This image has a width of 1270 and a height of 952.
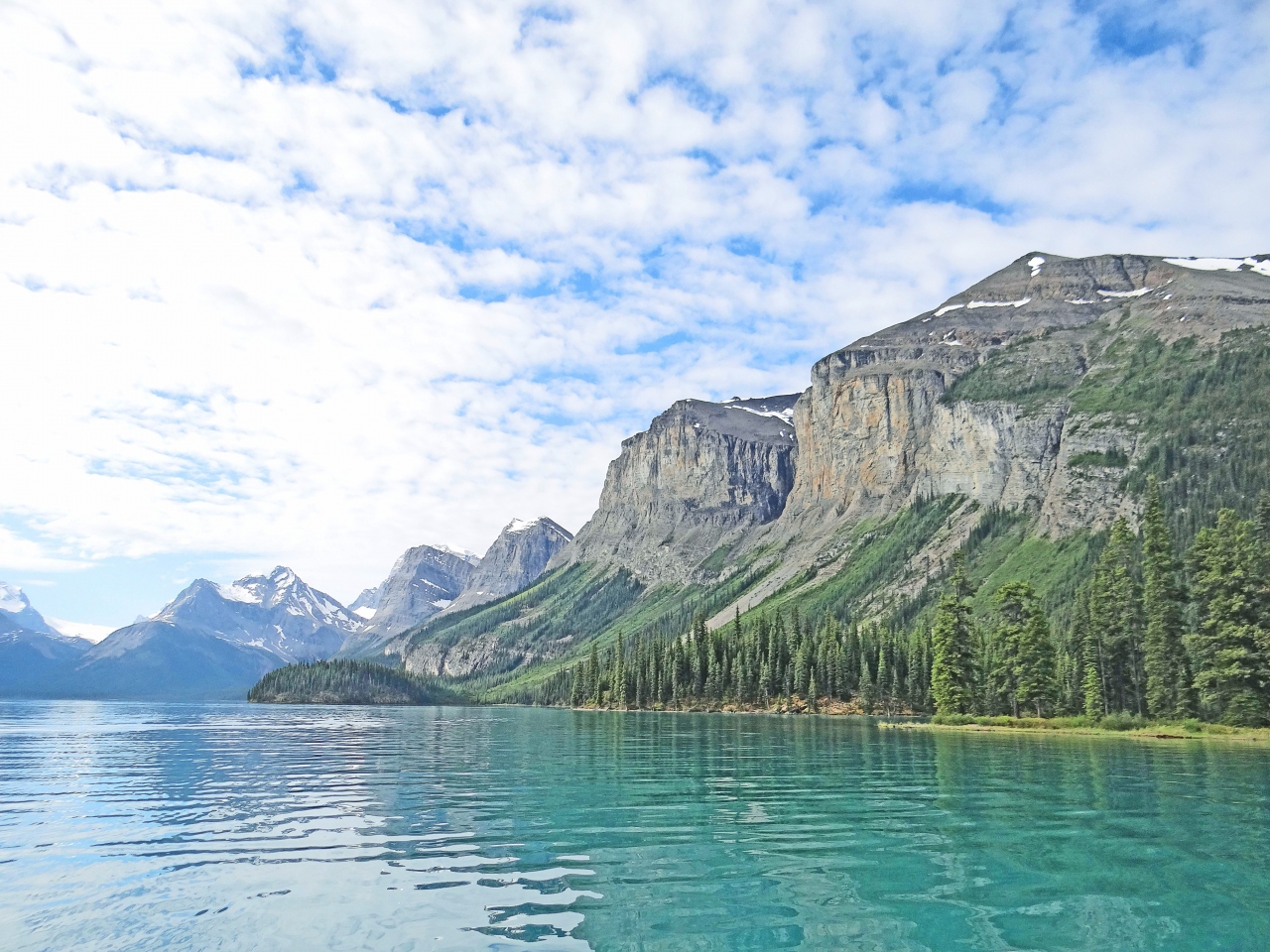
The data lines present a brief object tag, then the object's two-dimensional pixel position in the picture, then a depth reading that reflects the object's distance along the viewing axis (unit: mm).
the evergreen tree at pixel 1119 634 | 93938
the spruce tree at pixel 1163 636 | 83438
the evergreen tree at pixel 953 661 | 106062
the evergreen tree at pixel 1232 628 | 73688
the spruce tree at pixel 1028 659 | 98125
